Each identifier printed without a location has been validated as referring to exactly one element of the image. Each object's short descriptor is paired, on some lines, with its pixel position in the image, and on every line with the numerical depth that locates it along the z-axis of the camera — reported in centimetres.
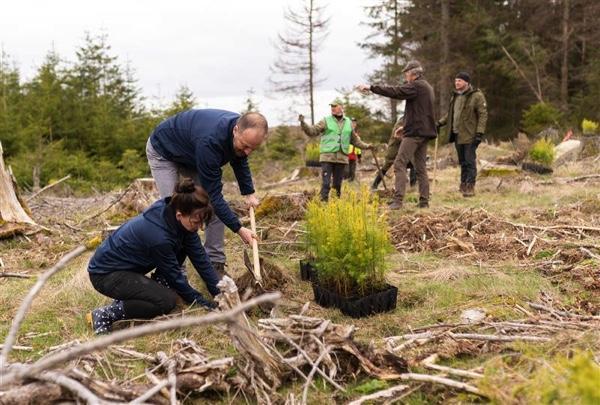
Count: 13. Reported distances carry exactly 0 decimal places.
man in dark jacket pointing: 793
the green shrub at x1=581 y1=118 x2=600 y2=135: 1622
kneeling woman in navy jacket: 389
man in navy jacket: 417
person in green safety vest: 829
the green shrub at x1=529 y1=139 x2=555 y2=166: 1230
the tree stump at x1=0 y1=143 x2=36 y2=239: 743
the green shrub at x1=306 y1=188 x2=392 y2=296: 423
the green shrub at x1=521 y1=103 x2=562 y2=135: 1932
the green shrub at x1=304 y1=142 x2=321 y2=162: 1420
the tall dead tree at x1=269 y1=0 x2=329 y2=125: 2639
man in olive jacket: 891
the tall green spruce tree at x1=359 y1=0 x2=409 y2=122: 2636
